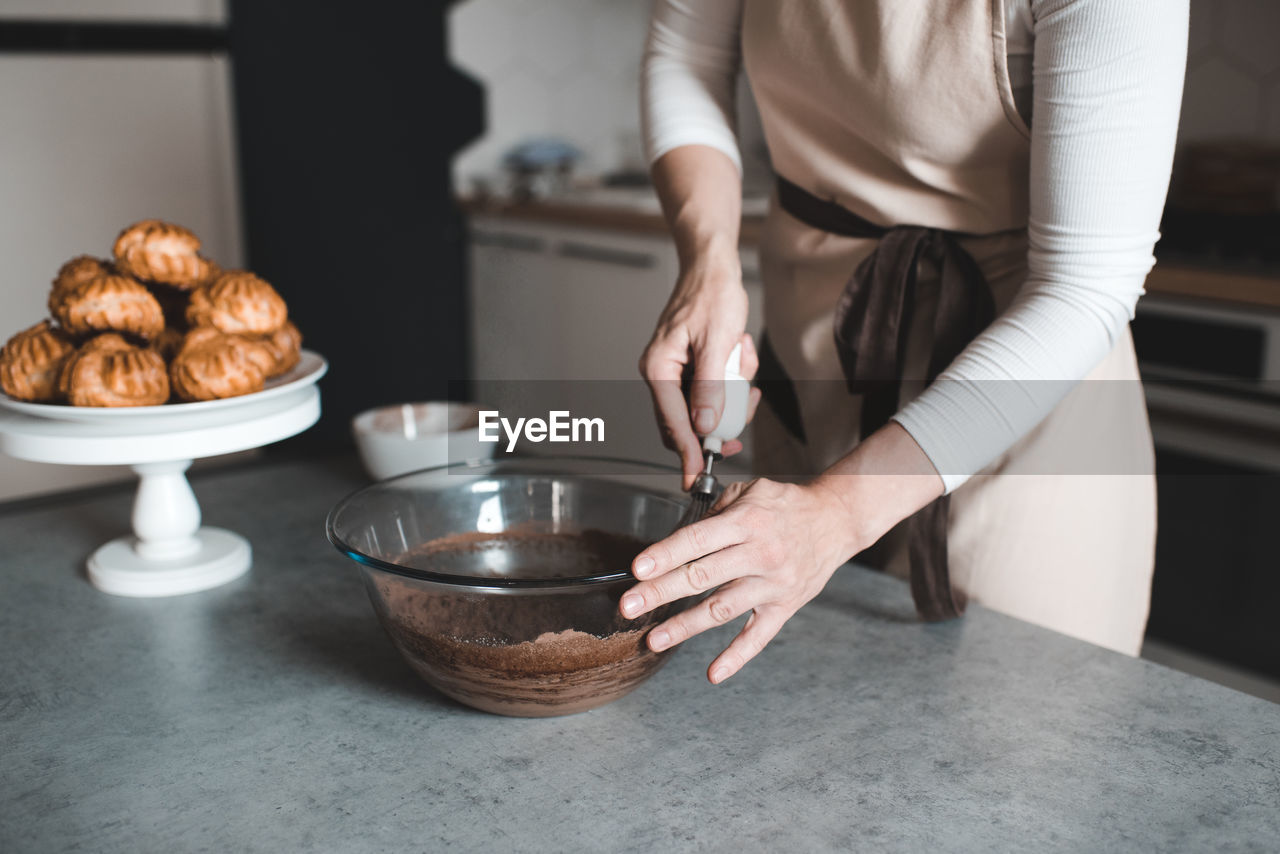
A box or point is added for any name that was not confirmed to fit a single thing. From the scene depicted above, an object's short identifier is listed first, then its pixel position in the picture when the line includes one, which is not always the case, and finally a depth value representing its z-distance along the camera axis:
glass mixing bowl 0.62
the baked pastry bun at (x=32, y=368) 0.86
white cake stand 0.83
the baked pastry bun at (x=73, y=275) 0.89
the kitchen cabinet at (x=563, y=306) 2.47
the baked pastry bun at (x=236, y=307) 0.91
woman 0.70
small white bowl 1.03
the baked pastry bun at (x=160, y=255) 0.92
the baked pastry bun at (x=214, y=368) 0.85
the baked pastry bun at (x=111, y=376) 0.82
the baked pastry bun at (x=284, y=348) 0.94
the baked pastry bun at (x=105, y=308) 0.88
